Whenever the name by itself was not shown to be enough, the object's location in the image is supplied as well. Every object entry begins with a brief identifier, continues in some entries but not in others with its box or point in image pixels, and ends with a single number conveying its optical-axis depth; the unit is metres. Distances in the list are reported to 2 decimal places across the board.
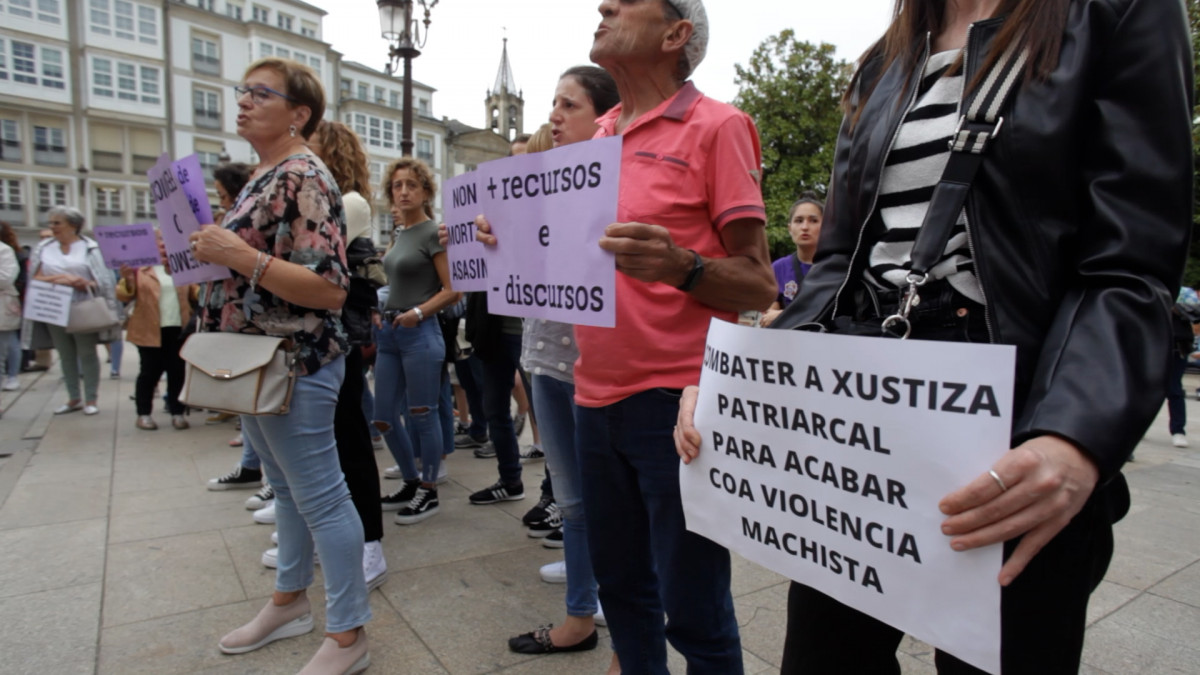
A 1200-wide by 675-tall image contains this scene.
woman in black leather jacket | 0.90
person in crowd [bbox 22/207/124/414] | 7.39
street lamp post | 9.23
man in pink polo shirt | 1.75
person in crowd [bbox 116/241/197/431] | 7.08
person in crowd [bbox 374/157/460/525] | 4.21
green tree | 26.70
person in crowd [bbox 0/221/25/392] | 7.83
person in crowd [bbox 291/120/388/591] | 3.09
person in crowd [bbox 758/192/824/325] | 5.14
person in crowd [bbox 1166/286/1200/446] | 6.61
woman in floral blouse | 2.37
